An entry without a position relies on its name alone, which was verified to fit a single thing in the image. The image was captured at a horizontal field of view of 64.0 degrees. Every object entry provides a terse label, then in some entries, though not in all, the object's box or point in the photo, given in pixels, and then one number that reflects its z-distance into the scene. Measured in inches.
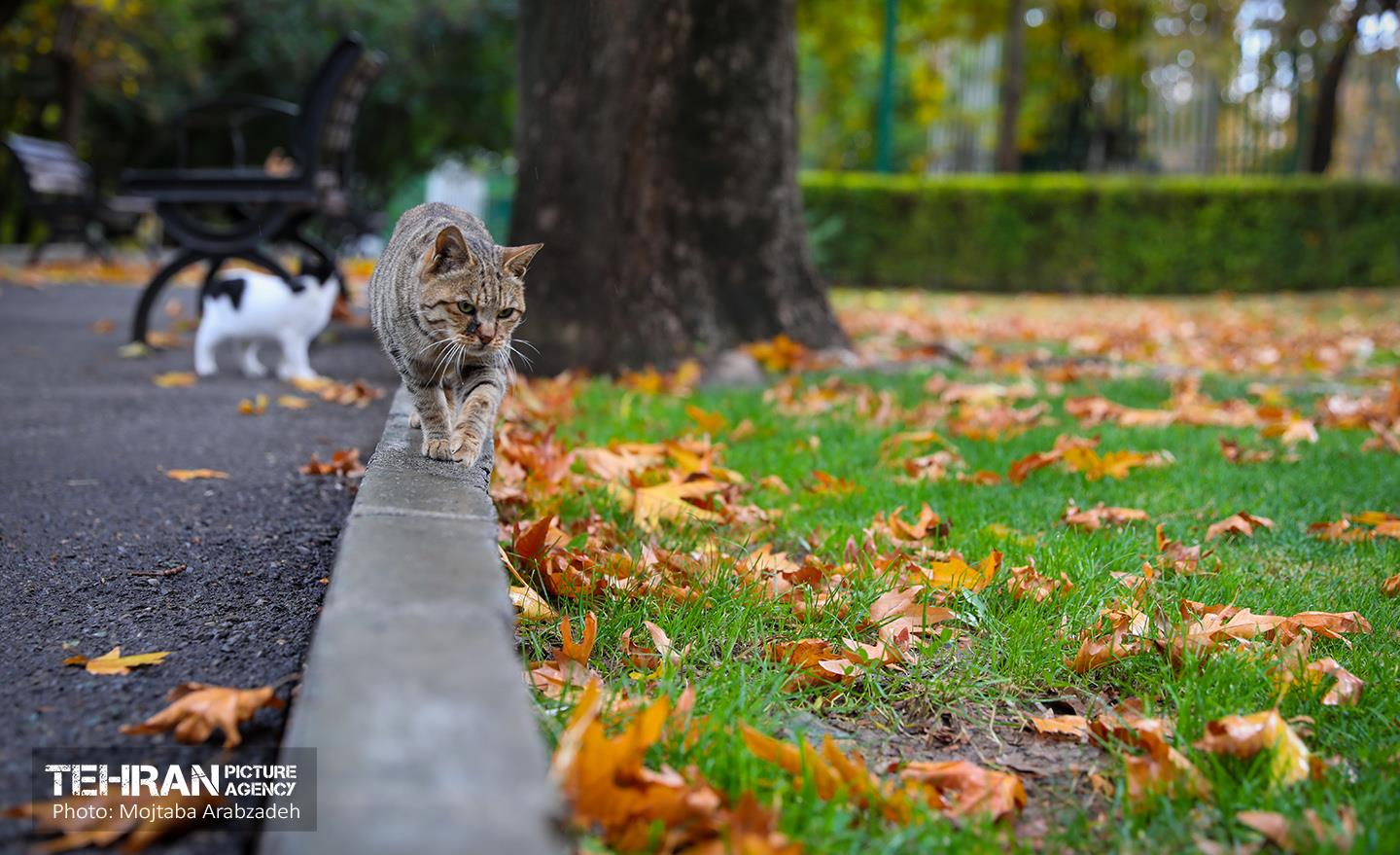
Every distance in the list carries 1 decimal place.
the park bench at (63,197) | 396.5
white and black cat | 197.2
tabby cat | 104.0
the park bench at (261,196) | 229.1
